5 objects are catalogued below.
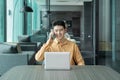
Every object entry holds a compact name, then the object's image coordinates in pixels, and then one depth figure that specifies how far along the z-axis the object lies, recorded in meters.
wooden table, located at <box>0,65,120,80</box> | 2.26
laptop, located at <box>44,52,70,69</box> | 2.53
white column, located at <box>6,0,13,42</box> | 8.70
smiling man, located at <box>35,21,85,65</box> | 3.21
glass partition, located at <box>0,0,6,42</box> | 8.35
